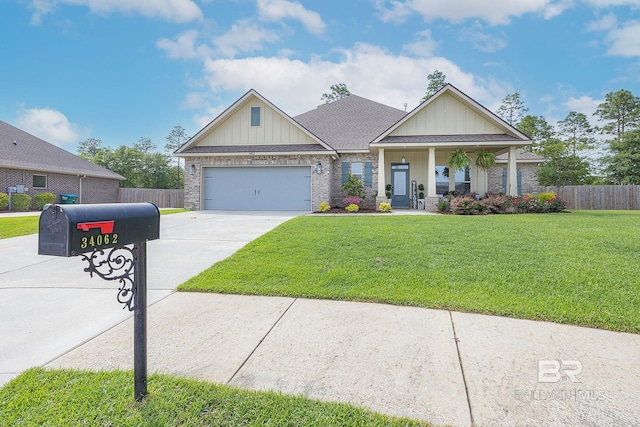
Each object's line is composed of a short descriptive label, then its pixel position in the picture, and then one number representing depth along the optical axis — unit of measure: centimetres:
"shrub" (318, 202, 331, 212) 1484
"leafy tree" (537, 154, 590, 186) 1831
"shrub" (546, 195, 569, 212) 1314
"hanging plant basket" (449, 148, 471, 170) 1479
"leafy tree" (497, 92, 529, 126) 3266
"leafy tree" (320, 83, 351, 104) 3164
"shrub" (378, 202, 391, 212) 1415
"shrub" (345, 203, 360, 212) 1431
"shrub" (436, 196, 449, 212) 1365
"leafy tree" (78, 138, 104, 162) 4088
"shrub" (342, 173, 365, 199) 1579
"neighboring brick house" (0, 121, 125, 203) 1780
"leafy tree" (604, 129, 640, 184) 2359
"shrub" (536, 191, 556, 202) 1346
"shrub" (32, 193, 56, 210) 1845
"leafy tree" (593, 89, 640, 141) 2831
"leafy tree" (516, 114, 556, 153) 3144
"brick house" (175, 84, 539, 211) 1471
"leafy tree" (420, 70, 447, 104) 2992
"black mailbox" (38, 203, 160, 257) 149
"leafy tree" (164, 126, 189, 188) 3881
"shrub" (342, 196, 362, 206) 1478
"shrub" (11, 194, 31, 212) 1741
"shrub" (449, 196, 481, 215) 1246
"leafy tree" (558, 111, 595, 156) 3156
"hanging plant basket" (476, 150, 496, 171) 1487
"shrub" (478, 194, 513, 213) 1280
